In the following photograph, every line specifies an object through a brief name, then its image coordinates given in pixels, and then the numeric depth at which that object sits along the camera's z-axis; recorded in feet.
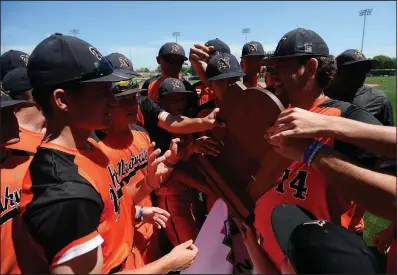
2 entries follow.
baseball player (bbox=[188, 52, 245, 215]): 10.02
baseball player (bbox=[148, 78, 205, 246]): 10.93
